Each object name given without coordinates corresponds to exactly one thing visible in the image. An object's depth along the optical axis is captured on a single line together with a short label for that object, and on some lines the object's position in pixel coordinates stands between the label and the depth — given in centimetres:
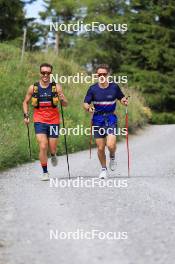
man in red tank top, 1180
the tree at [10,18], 3203
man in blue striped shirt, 1192
